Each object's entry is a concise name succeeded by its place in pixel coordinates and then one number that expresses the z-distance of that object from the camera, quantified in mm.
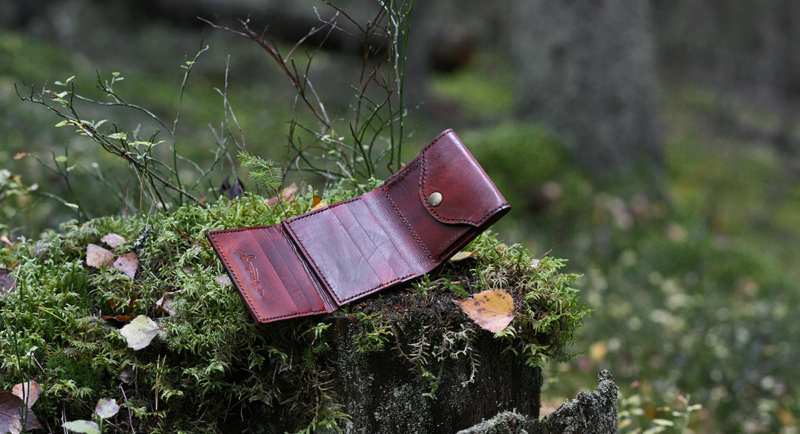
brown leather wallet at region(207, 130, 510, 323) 1521
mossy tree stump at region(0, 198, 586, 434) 1523
